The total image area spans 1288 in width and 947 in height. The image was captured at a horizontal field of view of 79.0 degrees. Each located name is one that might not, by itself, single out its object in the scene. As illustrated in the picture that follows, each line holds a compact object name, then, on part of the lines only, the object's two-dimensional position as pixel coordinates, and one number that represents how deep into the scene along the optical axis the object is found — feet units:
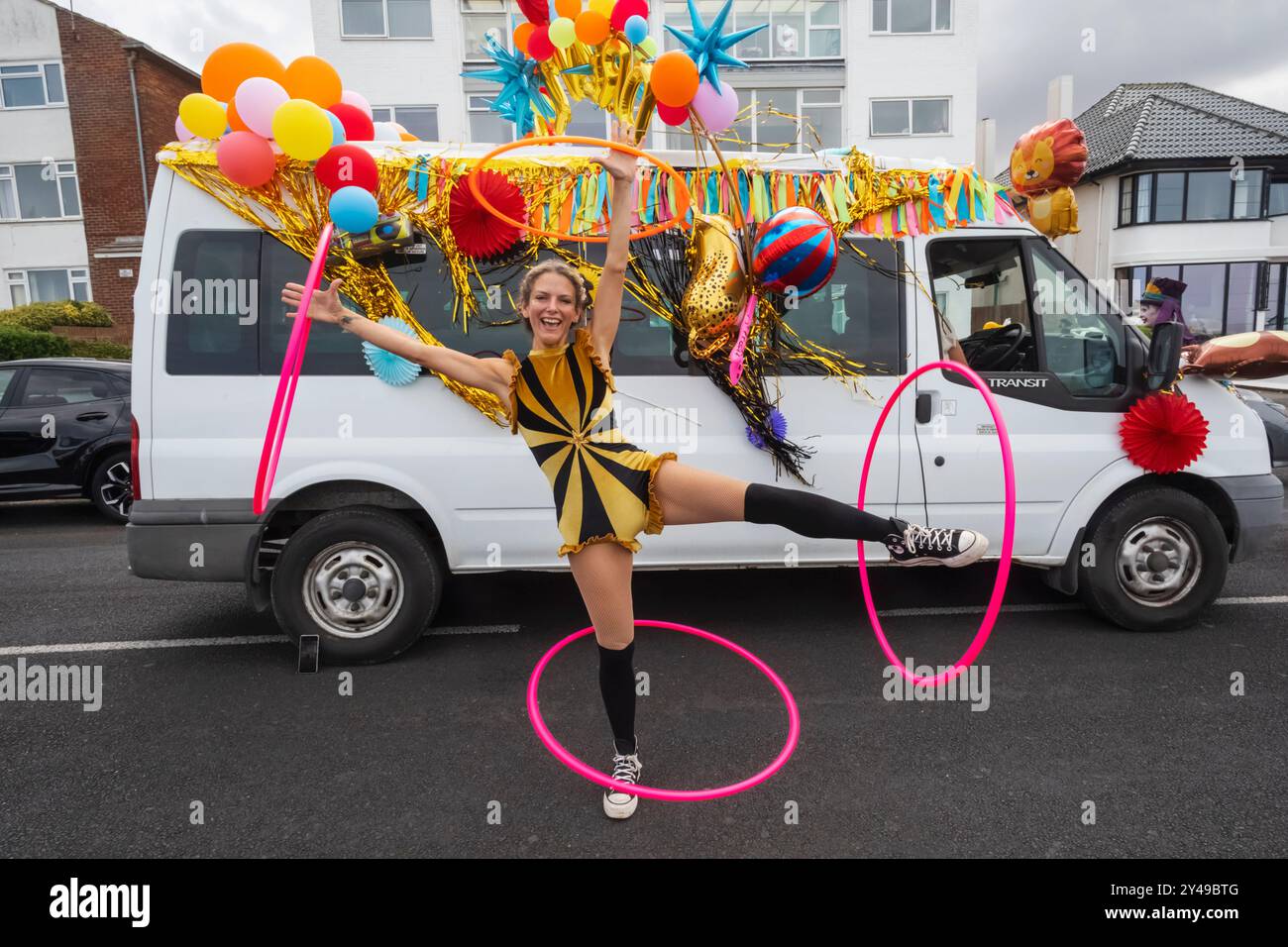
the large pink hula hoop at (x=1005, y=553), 9.69
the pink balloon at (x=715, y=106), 11.91
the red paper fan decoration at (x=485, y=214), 13.64
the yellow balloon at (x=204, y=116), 13.33
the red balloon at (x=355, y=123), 14.34
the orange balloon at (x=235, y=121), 13.11
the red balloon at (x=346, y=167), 12.48
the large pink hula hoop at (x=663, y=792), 9.37
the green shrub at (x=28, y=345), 53.98
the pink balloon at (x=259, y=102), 12.53
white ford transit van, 14.16
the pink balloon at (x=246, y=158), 12.45
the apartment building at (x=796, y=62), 68.18
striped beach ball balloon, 12.69
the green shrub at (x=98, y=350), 60.20
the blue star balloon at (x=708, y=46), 11.65
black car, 27.48
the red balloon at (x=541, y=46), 13.58
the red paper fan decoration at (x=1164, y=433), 14.96
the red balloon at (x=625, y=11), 11.95
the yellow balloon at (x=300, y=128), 12.17
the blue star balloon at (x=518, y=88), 14.47
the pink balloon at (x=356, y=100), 15.45
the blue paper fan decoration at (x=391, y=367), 14.12
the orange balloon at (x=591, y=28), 12.15
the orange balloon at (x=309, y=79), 13.67
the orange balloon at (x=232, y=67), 13.50
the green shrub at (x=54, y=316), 63.31
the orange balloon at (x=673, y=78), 10.78
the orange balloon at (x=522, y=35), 13.88
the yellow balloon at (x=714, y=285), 13.50
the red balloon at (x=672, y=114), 11.58
